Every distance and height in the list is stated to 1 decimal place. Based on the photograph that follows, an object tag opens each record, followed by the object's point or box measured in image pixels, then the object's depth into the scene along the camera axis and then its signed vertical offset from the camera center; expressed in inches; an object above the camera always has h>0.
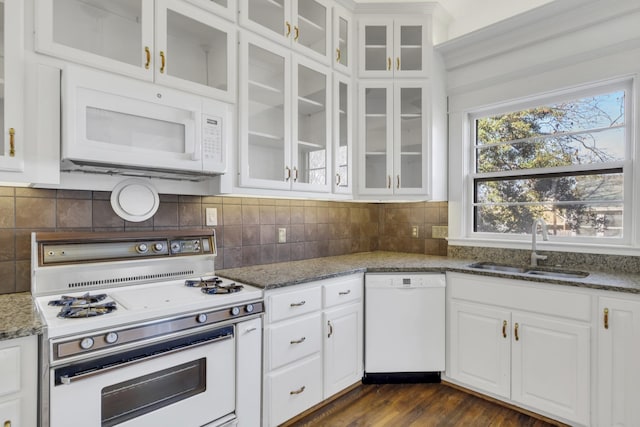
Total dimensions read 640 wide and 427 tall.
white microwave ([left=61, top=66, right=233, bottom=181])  56.1 +15.5
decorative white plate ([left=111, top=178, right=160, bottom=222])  71.3 +3.0
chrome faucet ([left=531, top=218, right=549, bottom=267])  93.2 -8.5
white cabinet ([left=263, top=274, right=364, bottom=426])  73.0 -30.1
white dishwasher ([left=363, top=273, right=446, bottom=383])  94.5 -29.4
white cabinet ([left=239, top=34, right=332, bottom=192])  81.7 +24.3
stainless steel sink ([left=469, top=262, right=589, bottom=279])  86.9 -15.4
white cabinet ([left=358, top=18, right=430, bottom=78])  107.9 +52.0
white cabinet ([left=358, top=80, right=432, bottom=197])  108.0 +23.9
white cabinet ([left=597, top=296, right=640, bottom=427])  68.4 -29.7
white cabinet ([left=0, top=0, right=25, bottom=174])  53.2 +20.3
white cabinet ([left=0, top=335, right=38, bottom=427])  44.2 -21.8
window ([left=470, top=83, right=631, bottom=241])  89.3 +13.7
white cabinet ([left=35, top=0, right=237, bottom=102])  57.9 +32.7
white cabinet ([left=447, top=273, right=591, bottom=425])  74.7 -30.6
